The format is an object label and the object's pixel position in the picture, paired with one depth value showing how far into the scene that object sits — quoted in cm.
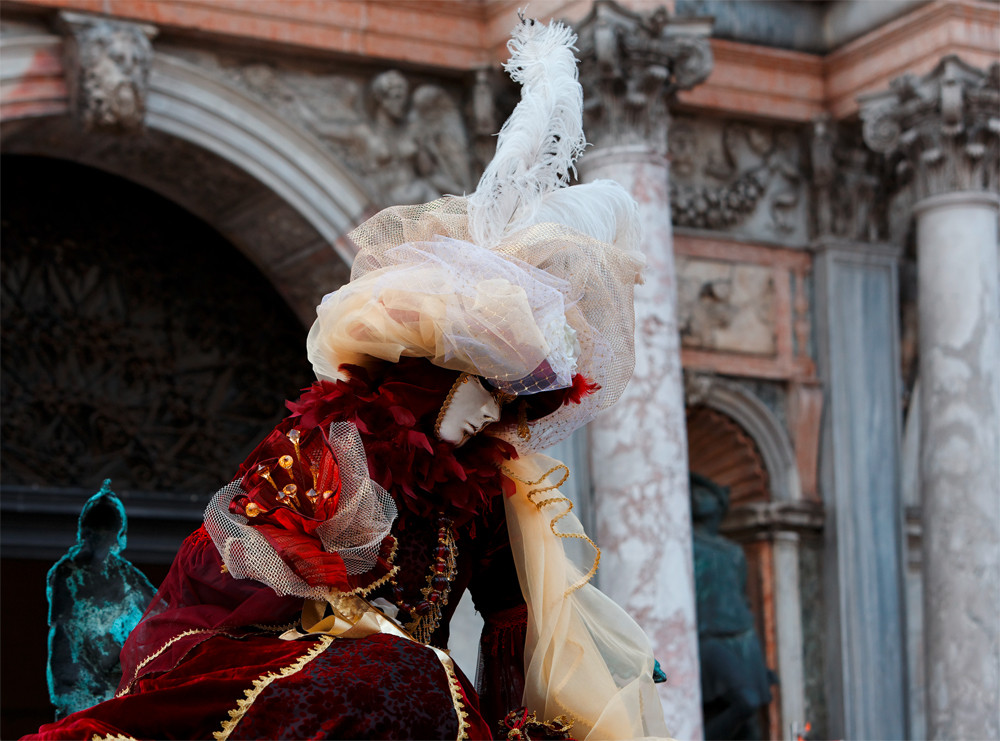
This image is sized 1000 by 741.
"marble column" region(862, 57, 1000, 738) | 798
